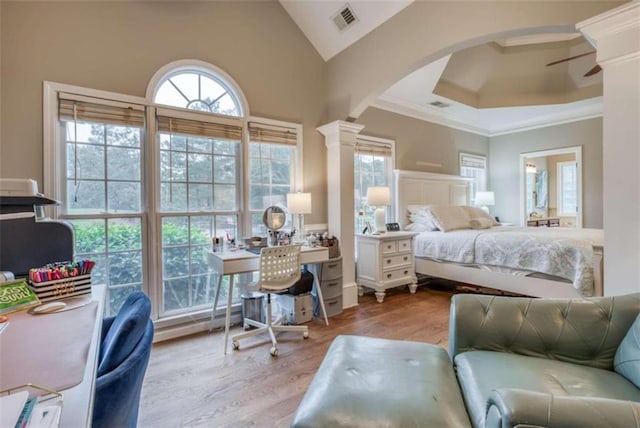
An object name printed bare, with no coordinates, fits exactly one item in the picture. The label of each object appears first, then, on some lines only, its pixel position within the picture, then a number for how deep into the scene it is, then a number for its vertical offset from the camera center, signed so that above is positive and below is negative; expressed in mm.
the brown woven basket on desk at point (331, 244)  3295 -376
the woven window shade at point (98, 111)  2264 +808
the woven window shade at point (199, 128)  2682 +785
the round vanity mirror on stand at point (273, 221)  3062 -100
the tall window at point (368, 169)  4160 +578
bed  2770 -512
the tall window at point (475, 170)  5645 +743
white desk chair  2480 -552
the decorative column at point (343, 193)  3459 +199
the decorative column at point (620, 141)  1634 +364
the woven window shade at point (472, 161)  5610 +899
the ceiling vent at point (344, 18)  3061 +1991
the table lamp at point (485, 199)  5547 +170
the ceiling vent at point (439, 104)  4571 +1606
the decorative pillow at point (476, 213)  4650 -72
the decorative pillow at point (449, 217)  4113 -125
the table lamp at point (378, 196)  3779 +169
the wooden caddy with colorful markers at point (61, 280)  1410 -317
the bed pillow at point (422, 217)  4219 -113
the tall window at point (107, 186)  2342 +224
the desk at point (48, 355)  652 -406
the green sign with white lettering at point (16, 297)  1264 -359
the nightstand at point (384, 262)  3654 -654
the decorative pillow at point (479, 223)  4402 -219
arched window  2756 +1136
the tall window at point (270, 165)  3189 +508
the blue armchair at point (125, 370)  807 -456
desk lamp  3086 +78
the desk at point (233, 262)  2461 -441
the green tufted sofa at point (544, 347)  1182 -652
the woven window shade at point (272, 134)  3145 +827
